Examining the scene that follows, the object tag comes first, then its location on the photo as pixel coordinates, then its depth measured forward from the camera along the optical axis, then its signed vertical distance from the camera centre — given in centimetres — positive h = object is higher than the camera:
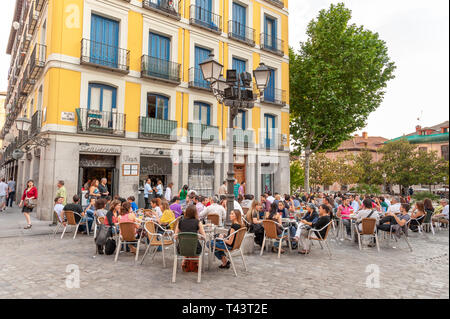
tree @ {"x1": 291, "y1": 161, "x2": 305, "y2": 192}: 2355 +70
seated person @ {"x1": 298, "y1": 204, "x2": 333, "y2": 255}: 752 -96
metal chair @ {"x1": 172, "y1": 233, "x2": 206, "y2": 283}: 534 -116
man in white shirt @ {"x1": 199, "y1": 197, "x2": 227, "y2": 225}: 865 -79
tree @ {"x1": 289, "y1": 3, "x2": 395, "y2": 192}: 2084 +792
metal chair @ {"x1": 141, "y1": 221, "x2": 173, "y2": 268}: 639 -122
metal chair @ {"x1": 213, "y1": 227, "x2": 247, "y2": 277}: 595 -114
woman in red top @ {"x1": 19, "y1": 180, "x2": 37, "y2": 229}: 1051 -59
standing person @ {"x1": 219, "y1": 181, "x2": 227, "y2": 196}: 1463 -30
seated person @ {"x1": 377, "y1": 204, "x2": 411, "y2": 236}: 859 -107
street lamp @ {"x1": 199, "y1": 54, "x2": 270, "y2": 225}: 773 +267
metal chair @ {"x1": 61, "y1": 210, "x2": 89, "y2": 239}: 885 -106
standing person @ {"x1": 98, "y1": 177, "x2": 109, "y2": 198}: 1203 -25
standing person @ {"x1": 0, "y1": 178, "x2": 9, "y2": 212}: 1537 -62
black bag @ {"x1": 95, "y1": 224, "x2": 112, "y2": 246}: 695 -122
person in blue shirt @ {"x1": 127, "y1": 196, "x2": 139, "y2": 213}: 950 -72
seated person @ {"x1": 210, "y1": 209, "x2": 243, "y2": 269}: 602 -113
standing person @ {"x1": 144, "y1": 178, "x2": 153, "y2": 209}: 1438 -37
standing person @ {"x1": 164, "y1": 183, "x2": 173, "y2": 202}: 1440 -41
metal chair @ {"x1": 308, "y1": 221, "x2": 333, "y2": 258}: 740 -122
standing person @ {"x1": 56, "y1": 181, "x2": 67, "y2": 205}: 1123 -32
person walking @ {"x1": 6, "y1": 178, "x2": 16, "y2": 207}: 1804 -58
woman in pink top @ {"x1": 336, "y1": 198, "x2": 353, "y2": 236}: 986 -99
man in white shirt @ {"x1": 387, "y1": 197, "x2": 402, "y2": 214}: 1066 -78
